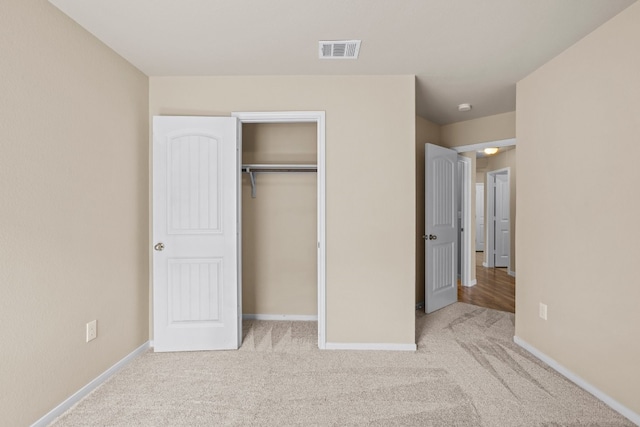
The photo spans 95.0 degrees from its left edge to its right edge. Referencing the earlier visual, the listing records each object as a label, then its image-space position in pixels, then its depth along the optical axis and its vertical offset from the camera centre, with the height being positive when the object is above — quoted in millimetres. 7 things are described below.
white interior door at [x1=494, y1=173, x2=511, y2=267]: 6234 -160
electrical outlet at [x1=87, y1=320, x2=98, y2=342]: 2049 -833
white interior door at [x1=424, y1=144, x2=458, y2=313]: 3639 -189
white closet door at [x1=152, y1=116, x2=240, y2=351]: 2582 -181
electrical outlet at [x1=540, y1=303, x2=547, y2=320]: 2465 -836
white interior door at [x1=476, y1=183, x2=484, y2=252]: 8227 -184
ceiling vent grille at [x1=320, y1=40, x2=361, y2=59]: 2136 +1240
